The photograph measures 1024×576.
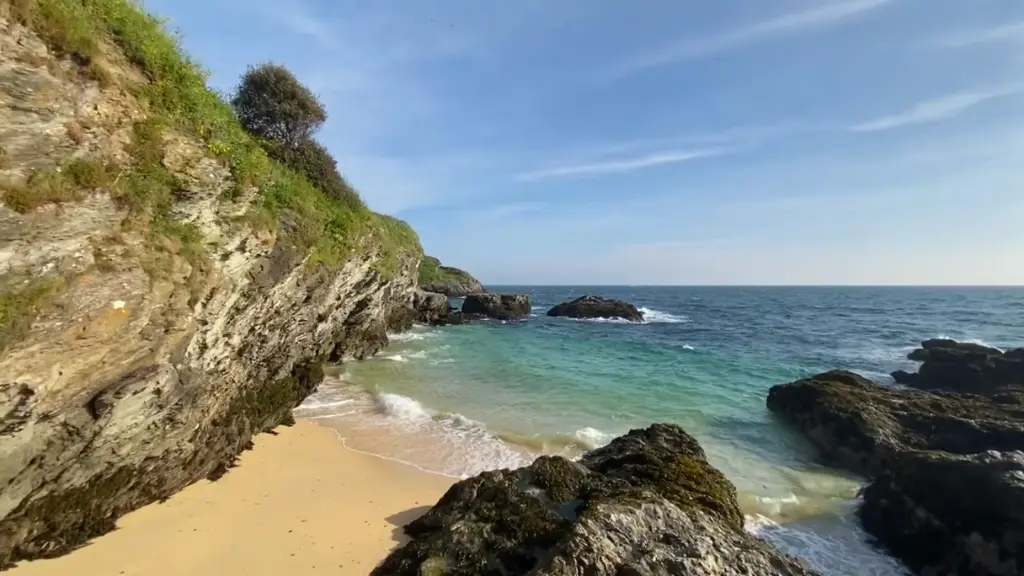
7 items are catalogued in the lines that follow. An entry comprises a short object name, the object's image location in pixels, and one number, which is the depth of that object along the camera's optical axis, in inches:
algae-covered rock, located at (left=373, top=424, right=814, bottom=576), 229.8
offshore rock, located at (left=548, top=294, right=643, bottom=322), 2178.9
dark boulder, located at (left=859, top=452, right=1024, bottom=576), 325.7
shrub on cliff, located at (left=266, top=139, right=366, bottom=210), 553.1
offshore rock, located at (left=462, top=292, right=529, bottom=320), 2059.5
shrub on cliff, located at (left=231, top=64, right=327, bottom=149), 562.9
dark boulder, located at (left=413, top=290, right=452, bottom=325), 1715.1
